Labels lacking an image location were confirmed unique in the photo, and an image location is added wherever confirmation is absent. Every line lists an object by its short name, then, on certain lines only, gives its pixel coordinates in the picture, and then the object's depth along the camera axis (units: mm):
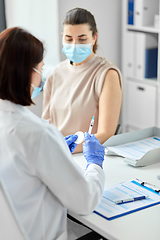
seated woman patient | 1900
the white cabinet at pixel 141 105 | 3305
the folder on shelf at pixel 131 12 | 3316
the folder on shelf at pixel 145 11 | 3240
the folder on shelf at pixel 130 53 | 3388
